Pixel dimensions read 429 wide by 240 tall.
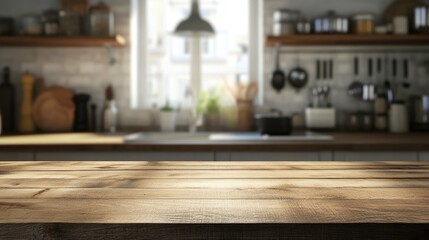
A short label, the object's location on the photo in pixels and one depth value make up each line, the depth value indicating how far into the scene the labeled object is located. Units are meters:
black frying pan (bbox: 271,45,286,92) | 3.68
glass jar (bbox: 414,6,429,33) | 3.46
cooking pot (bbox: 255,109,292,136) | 3.12
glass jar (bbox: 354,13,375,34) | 3.47
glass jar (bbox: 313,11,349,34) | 3.49
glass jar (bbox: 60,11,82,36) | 3.51
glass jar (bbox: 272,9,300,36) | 3.52
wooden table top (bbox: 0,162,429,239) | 0.81
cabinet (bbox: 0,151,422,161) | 2.69
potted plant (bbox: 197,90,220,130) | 3.60
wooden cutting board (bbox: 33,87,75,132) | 3.56
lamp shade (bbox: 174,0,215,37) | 3.19
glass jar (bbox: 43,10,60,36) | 3.53
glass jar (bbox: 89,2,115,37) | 3.53
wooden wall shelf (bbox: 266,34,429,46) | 3.40
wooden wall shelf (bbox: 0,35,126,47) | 3.43
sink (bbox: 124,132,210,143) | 3.24
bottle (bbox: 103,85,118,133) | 3.59
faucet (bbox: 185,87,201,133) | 3.54
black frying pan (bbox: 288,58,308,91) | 3.68
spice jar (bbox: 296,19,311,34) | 3.51
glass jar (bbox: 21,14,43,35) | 3.54
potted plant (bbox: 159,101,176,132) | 3.56
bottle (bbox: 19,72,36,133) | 3.58
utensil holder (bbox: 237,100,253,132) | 3.60
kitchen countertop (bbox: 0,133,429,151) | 2.66
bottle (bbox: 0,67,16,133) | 3.61
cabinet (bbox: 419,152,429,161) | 2.67
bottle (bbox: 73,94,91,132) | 3.62
